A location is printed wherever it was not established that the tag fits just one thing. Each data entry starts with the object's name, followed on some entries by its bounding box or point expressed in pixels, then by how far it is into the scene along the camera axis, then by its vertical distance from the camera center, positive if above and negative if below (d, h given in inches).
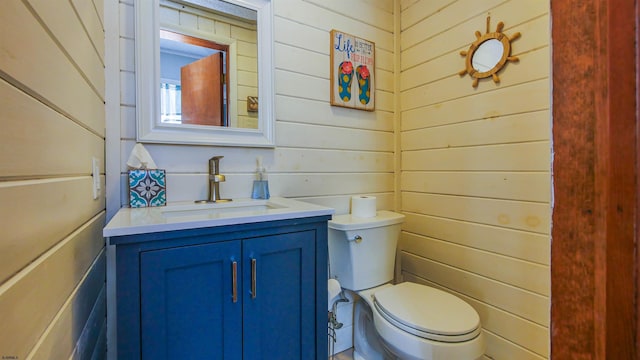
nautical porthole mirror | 52.6 +23.7
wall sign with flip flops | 65.1 +25.0
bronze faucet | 50.8 -1.1
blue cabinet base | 30.6 -14.0
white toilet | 42.6 -22.5
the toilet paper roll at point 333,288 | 52.7 -20.8
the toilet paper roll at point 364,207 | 62.9 -6.6
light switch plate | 37.0 +0.4
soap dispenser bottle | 55.1 -1.5
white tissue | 45.1 +3.0
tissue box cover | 44.2 -1.6
